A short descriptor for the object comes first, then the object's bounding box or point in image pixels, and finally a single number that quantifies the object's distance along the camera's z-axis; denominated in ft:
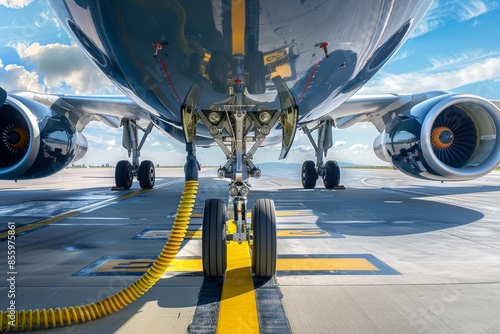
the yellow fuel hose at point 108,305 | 6.33
